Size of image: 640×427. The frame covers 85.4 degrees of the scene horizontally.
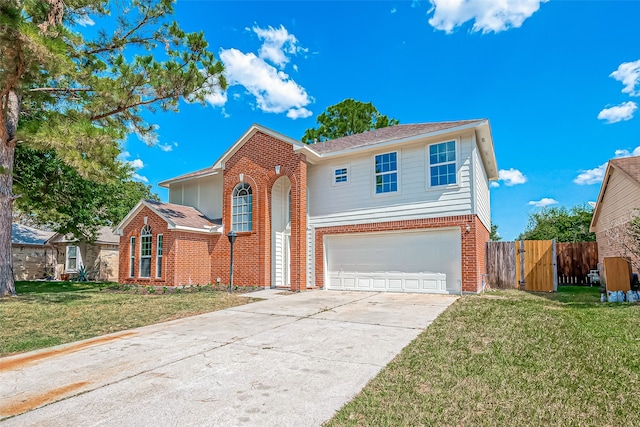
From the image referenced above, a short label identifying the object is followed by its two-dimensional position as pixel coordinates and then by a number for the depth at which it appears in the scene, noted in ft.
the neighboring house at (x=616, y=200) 40.96
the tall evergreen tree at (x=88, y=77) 28.63
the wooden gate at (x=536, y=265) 41.96
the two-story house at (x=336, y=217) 37.14
